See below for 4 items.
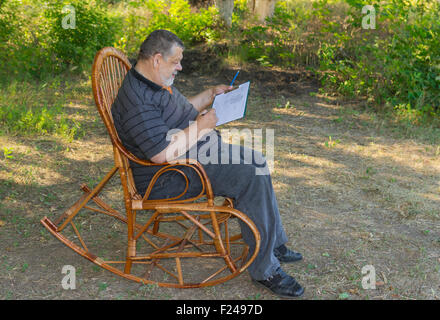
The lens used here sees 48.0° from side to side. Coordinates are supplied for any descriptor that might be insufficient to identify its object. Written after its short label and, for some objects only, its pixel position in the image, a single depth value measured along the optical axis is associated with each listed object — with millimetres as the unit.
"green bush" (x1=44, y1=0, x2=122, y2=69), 6988
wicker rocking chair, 2611
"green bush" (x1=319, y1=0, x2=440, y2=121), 5664
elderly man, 2572
